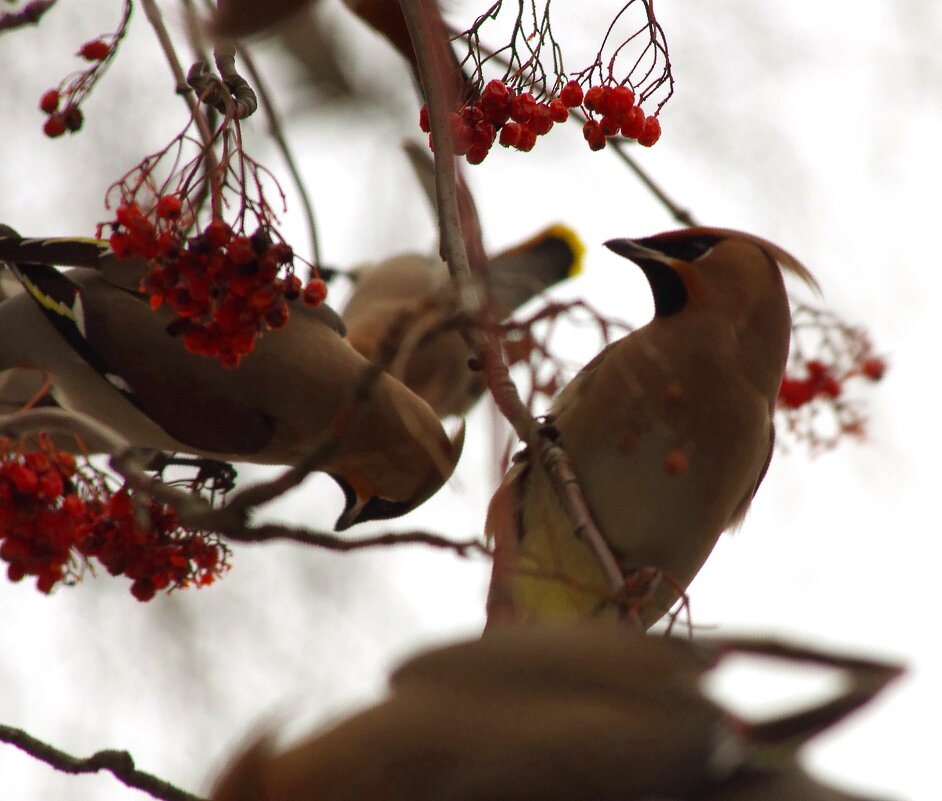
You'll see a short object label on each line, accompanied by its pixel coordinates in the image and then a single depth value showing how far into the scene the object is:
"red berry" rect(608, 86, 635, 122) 4.61
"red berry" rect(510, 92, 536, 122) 4.50
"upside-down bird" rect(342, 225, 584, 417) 8.63
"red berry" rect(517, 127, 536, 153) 4.49
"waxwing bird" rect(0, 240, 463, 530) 5.86
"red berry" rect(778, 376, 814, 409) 6.01
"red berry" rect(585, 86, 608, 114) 4.62
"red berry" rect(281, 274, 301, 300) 3.88
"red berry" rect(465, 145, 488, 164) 4.43
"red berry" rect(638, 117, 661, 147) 4.68
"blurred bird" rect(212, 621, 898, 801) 1.92
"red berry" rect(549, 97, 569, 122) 4.58
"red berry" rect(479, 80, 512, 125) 4.48
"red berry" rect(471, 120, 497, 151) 4.41
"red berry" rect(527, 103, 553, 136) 4.53
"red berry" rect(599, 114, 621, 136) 4.63
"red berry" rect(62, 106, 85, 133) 4.91
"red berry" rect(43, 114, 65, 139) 4.92
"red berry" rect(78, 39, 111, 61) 4.77
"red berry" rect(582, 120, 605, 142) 4.62
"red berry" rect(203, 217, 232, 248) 3.78
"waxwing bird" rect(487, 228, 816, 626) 5.39
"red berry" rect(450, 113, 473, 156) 4.20
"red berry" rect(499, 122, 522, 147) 4.47
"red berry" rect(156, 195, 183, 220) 3.89
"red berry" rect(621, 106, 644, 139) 4.61
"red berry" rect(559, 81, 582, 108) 4.70
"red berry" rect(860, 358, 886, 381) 5.70
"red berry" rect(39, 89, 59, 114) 4.91
